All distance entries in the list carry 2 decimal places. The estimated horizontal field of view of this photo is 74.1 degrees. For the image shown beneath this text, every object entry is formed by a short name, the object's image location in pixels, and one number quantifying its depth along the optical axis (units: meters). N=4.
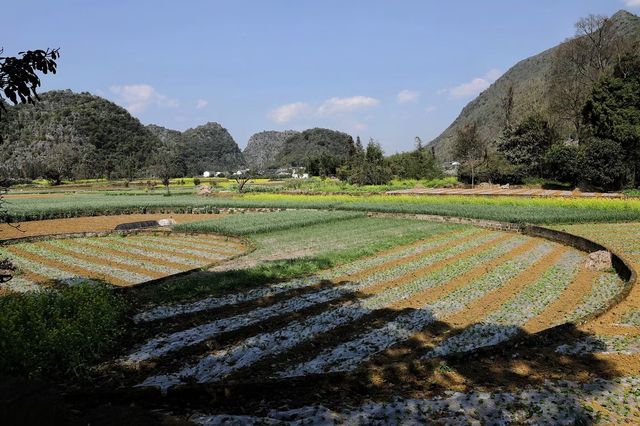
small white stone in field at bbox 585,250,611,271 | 17.02
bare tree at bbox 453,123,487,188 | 85.19
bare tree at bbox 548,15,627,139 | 59.12
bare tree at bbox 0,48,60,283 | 5.43
